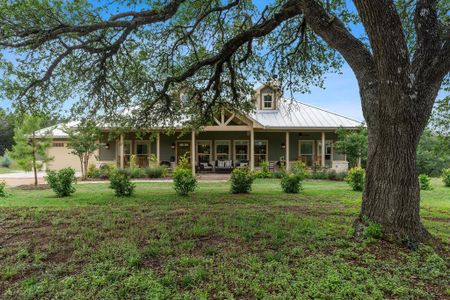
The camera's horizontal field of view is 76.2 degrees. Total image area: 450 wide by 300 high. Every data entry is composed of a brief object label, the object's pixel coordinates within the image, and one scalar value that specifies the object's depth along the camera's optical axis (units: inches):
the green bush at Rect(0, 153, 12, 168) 1283.0
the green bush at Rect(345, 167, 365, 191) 450.6
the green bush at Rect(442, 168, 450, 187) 550.3
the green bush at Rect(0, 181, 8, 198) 394.3
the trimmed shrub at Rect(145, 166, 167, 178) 655.8
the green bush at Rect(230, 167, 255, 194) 406.9
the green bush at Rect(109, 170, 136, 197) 380.3
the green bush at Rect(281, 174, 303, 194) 417.4
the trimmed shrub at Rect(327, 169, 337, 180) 654.5
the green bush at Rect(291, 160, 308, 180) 654.5
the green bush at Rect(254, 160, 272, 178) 668.7
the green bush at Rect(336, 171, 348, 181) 644.1
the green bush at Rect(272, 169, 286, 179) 666.2
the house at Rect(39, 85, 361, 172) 801.6
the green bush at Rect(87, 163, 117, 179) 657.6
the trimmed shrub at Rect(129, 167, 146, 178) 650.8
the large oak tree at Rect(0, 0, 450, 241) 164.2
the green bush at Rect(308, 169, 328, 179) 668.7
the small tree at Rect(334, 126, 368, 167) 646.5
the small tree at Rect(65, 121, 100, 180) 598.9
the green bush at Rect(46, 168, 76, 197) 380.2
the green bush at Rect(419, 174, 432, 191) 494.0
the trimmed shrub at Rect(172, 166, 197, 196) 382.9
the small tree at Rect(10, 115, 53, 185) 515.5
